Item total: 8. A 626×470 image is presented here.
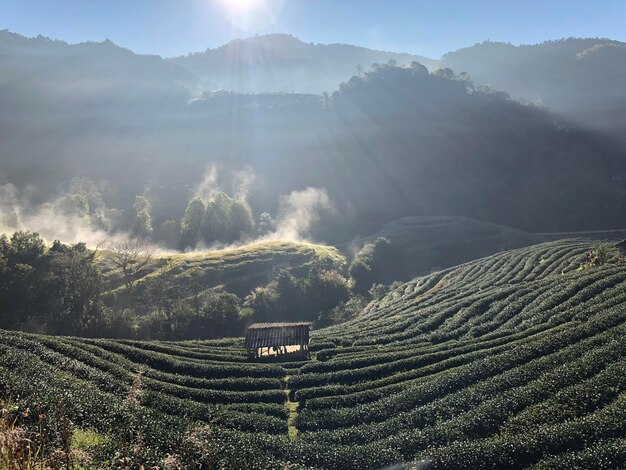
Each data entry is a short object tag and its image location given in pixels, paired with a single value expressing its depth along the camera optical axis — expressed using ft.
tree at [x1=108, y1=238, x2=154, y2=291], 279.55
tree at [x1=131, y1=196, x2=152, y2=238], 440.04
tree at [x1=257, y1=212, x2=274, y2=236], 464.94
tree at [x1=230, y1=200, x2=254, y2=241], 436.35
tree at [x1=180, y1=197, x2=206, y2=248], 424.87
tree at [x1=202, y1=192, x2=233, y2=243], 427.74
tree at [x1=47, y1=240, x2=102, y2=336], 206.59
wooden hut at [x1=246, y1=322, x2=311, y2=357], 154.71
